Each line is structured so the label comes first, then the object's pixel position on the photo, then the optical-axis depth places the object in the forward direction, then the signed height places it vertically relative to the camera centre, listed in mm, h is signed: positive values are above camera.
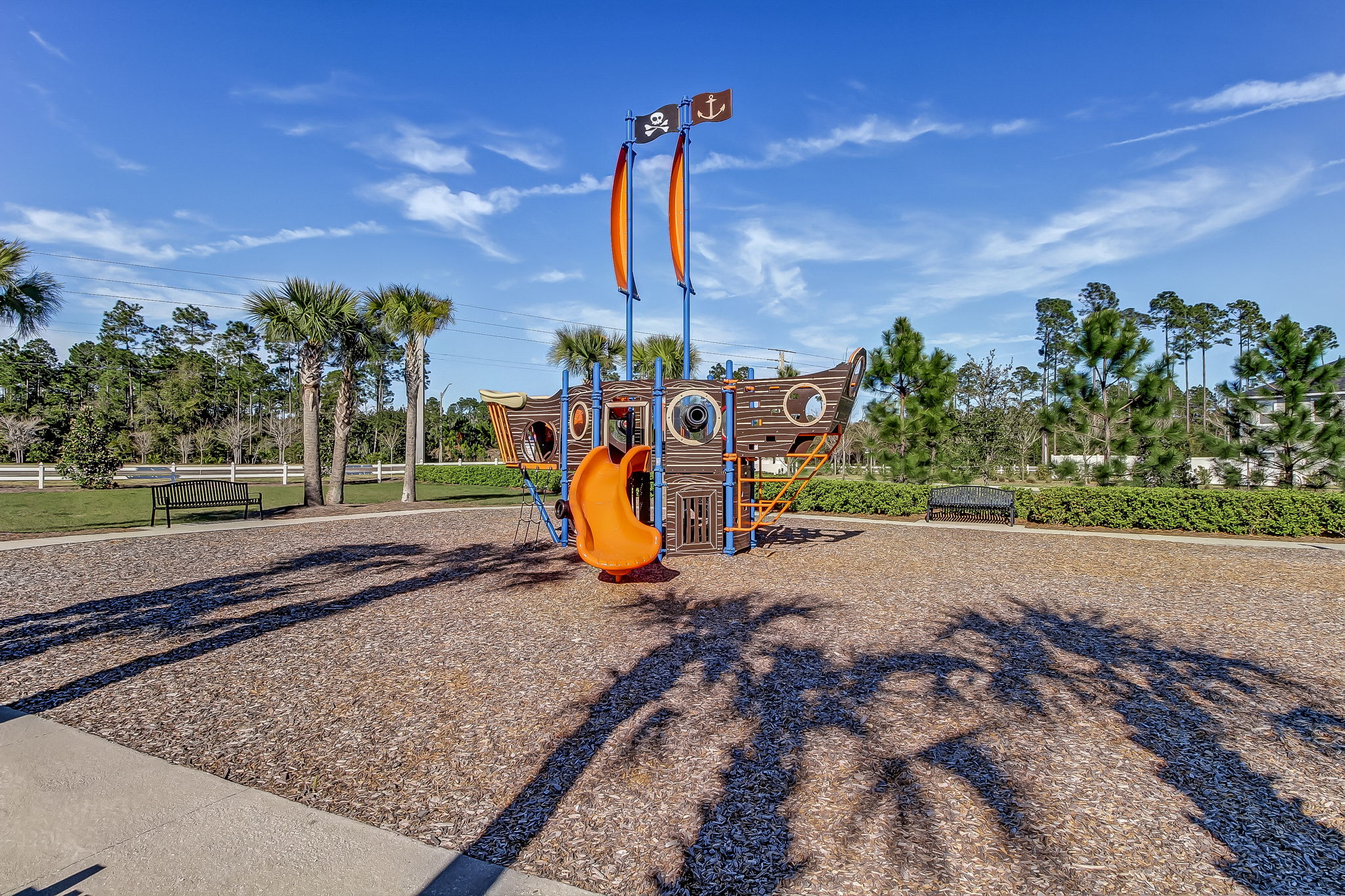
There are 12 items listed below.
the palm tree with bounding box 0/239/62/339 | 10055 +2608
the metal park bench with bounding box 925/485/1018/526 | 16344 -1161
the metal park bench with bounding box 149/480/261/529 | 14195 -982
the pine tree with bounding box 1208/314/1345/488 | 15320 +1192
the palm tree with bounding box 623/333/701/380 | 25234 +4232
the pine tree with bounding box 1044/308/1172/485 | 16359 +1627
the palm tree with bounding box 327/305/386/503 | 20844 +3119
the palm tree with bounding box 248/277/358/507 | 19781 +3965
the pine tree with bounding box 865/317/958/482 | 19031 +1661
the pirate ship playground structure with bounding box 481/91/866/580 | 10852 +324
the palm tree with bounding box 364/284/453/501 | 22172 +4811
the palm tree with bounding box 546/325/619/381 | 23094 +3972
